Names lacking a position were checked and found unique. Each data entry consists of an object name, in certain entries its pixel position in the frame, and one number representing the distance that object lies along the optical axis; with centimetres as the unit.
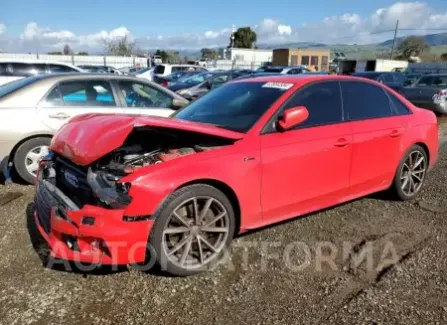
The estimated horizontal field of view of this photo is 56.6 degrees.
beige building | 5331
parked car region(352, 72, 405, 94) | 1625
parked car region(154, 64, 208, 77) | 2528
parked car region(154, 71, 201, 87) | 1848
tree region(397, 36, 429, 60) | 7206
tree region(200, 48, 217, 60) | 7319
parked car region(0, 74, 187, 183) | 520
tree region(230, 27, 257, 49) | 7638
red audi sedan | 289
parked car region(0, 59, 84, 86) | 1151
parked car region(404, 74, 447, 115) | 1339
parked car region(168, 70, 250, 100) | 1458
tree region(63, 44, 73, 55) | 6849
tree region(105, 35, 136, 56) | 6050
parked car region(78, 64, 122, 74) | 2378
